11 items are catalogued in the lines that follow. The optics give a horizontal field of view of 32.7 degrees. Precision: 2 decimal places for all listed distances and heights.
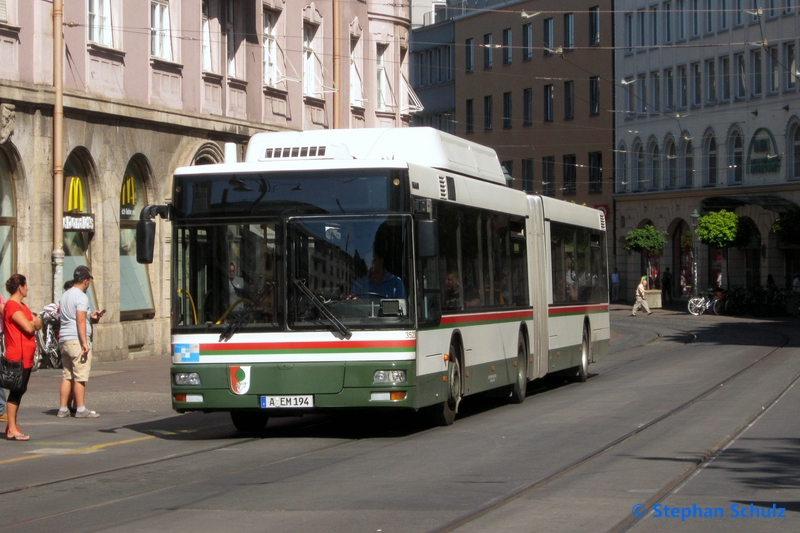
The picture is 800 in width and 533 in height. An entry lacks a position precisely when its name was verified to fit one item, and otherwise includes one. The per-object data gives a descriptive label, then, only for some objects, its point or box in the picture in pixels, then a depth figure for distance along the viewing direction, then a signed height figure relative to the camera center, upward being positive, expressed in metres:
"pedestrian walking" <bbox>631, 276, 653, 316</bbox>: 54.19 -0.47
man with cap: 15.94 -0.42
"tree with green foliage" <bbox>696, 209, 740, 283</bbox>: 55.97 +2.32
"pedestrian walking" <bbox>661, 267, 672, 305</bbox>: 64.50 +0.08
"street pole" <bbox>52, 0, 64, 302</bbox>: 23.19 +2.53
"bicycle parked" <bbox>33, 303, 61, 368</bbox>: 23.58 -0.86
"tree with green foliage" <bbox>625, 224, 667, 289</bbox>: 60.50 +2.10
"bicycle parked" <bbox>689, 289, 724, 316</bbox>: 53.44 -0.67
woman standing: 13.68 -0.39
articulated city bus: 12.98 +0.08
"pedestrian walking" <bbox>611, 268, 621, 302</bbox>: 70.62 +0.19
